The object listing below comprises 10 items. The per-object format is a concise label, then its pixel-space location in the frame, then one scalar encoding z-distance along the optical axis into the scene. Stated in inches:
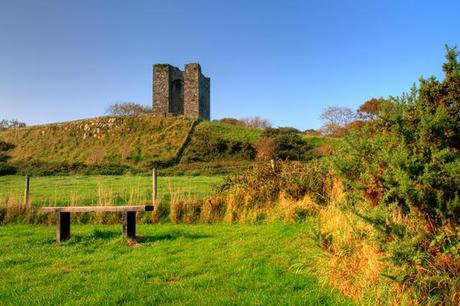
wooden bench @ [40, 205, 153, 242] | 374.0
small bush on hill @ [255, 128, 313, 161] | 1646.2
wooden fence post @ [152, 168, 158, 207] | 522.9
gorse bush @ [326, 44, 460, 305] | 178.1
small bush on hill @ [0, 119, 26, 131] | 3075.1
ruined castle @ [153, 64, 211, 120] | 2252.7
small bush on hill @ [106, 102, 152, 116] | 2933.1
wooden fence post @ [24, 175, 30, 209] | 535.7
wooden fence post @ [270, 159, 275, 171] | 525.8
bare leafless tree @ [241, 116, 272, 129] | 3201.3
